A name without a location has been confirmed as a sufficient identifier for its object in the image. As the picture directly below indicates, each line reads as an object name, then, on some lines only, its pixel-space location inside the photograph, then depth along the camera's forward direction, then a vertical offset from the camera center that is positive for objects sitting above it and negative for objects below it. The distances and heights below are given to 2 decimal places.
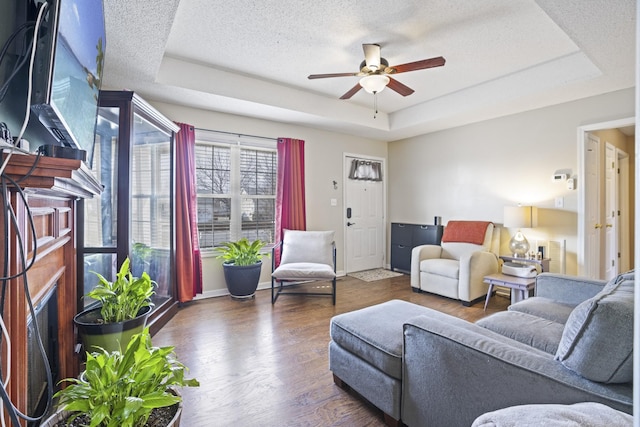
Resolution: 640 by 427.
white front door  5.19 -0.16
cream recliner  3.58 -0.61
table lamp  3.55 -0.09
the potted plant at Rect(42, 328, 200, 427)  1.01 -0.63
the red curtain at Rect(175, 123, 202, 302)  3.53 +0.03
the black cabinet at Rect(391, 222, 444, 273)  4.76 -0.41
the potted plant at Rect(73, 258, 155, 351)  1.85 -0.65
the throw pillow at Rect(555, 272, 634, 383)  0.98 -0.43
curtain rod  3.91 +1.08
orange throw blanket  3.98 -0.24
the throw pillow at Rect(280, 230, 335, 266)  3.98 -0.43
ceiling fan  2.42 +1.22
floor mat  4.87 -1.01
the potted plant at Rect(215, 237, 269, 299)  3.65 -0.63
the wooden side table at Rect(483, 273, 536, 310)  3.19 -0.75
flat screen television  0.92 +0.52
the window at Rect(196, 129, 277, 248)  3.92 +0.38
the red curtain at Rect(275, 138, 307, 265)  4.34 +0.40
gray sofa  1.00 -0.64
